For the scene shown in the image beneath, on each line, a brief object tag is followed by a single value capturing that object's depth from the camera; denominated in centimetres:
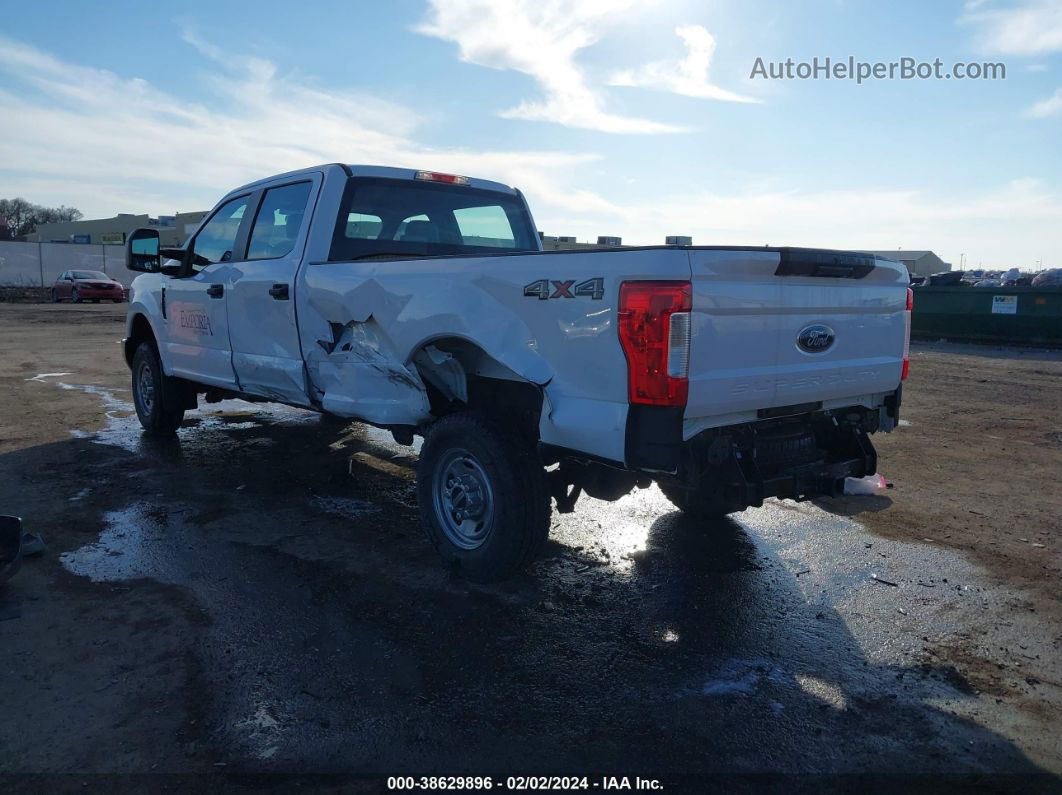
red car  3278
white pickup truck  338
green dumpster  1855
